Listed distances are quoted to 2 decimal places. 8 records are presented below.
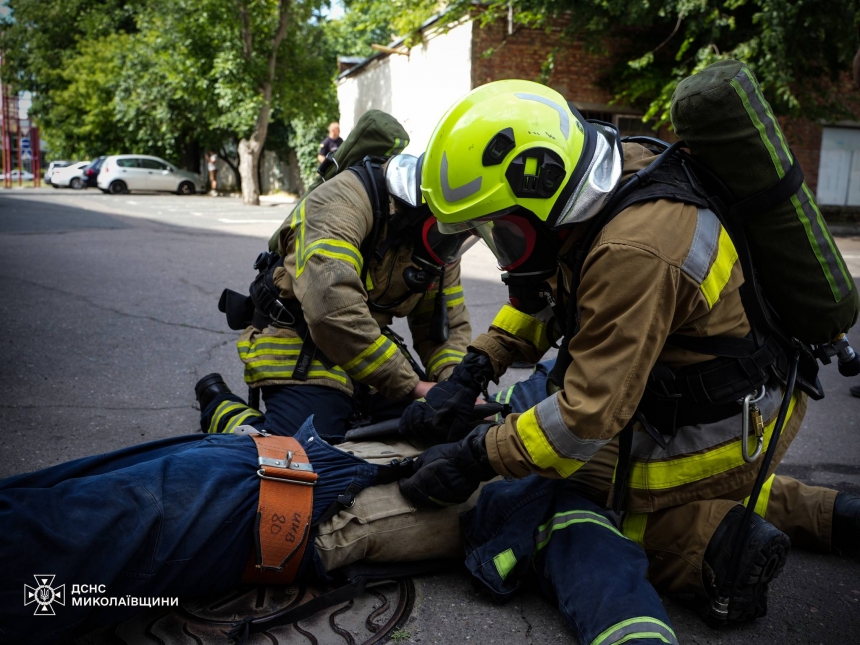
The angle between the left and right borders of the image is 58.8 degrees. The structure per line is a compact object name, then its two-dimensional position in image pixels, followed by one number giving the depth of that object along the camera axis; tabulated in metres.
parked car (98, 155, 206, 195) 24.42
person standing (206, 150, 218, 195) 26.00
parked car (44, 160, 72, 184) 29.83
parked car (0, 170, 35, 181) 42.86
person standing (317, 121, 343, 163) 13.57
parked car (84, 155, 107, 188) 26.84
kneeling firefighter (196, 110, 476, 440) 2.74
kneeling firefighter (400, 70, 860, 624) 1.84
